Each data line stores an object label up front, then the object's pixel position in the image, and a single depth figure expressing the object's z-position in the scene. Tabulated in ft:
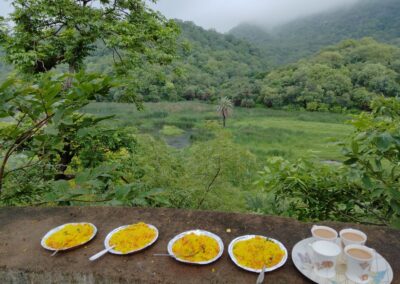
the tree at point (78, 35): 14.74
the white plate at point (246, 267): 3.64
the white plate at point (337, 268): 3.30
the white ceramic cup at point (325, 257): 3.28
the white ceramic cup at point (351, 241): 3.52
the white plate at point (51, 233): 4.23
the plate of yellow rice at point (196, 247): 3.86
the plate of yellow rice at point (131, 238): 4.09
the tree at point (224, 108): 102.14
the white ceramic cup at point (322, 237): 3.58
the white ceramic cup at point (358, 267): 3.17
